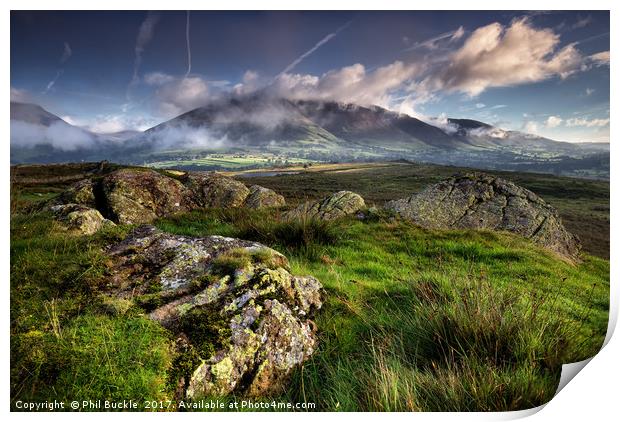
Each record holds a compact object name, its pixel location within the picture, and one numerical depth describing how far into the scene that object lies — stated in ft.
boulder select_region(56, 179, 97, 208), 39.29
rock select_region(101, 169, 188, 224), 38.68
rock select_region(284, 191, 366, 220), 37.86
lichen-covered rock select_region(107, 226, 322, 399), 9.10
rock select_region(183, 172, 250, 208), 47.47
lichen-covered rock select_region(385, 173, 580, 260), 36.73
